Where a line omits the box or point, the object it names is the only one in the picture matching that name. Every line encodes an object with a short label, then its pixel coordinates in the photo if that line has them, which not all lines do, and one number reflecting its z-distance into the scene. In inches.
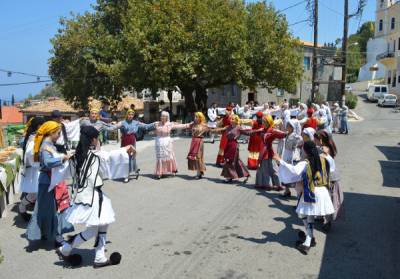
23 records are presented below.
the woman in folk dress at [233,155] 419.8
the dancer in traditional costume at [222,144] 509.0
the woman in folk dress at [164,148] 447.8
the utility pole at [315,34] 1296.3
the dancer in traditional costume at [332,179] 274.1
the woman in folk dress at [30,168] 294.0
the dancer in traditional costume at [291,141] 389.9
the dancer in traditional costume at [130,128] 437.7
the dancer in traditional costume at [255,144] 431.2
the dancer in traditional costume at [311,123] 456.6
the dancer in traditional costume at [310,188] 249.6
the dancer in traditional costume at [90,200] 216.8
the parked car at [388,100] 1774.1
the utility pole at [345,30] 1332.4
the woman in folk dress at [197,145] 444.1
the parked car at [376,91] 1981.9
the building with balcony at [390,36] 2228.1
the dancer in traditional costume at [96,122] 422.4
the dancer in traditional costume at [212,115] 828.4
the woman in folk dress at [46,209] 247.5
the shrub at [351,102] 1690.5
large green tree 876.0
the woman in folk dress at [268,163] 375.6
